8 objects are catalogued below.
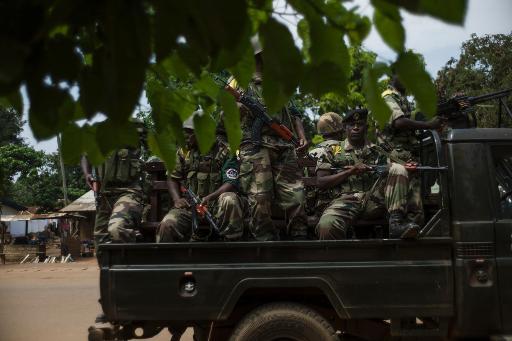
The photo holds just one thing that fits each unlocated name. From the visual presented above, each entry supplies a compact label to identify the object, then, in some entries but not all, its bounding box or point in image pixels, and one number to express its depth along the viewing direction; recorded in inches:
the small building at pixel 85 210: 1006.4
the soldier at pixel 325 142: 188.4
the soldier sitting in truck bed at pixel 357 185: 161.2
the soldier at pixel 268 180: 167.0
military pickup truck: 149.1
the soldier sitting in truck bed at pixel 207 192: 165.6
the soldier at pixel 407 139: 164.6
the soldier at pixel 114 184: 188.5
